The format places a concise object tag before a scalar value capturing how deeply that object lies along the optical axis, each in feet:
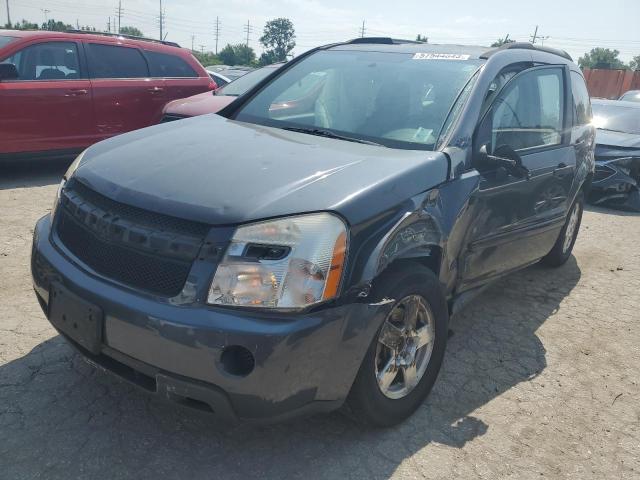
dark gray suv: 7.00
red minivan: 21.81
